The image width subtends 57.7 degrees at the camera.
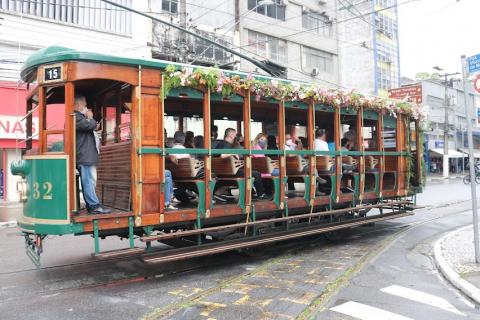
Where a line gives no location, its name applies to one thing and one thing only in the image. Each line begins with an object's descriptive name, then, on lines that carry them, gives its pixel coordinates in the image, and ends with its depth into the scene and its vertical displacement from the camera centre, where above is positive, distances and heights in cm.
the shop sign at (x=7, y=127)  1691 +191
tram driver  586 +23
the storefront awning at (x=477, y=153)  5528 +176
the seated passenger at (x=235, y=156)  734 +26
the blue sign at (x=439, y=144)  4859 +262
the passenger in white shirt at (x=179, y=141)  694 +51
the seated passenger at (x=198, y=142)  782 +55
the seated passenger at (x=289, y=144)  858 +54
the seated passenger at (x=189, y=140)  793 +59
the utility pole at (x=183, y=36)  1772 +614
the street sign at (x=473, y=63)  682 +164
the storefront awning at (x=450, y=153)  4775 +160
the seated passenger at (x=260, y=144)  779 +49
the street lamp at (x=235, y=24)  2249 +819
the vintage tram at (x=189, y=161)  564 +18
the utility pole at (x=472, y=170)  687 -6
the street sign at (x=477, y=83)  691 +133
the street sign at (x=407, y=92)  2638 +481
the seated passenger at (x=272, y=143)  899 +58
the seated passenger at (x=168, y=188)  634 -22
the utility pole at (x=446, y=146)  4123 +201
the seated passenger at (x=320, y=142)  858 +55
